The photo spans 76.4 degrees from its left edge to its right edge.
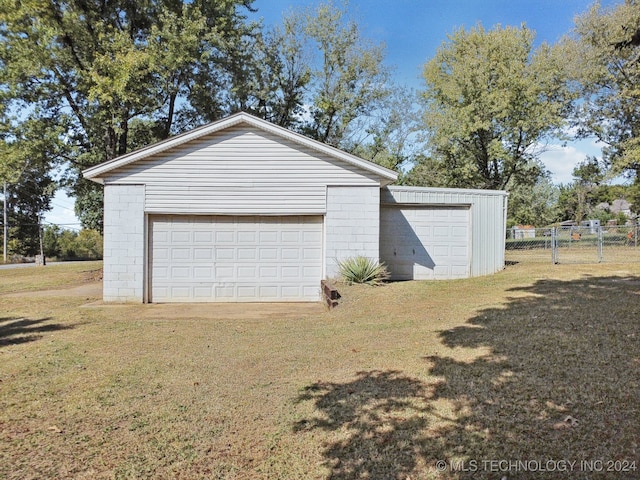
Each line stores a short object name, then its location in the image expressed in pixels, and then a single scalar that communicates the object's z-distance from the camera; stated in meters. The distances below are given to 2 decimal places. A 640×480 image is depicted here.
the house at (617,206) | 59.37
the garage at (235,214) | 9.78
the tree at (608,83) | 22.02
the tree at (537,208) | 39.75
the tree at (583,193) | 26.12
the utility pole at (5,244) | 26.22
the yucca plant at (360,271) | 9.55
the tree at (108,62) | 13.86
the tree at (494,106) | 23.73
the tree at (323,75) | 21.22
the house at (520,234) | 30.79
